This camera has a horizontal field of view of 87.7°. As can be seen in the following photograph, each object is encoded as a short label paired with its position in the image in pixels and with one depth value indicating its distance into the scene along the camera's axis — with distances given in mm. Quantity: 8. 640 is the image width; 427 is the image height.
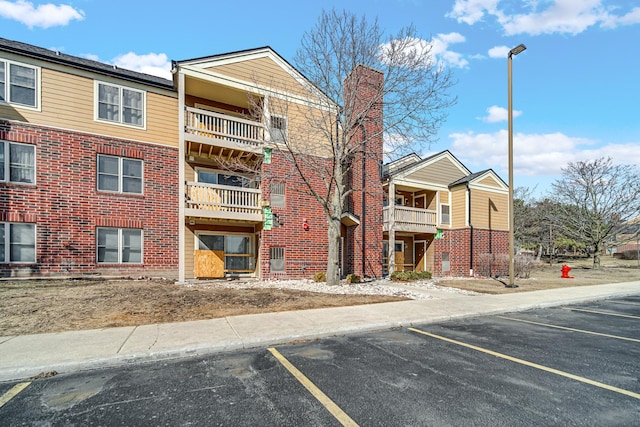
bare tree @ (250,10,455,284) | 13398
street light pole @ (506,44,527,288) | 13625
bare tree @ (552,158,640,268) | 25031
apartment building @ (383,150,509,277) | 19406
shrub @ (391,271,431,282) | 15719
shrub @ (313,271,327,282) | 14450
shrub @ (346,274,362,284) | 14125
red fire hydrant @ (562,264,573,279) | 18459
